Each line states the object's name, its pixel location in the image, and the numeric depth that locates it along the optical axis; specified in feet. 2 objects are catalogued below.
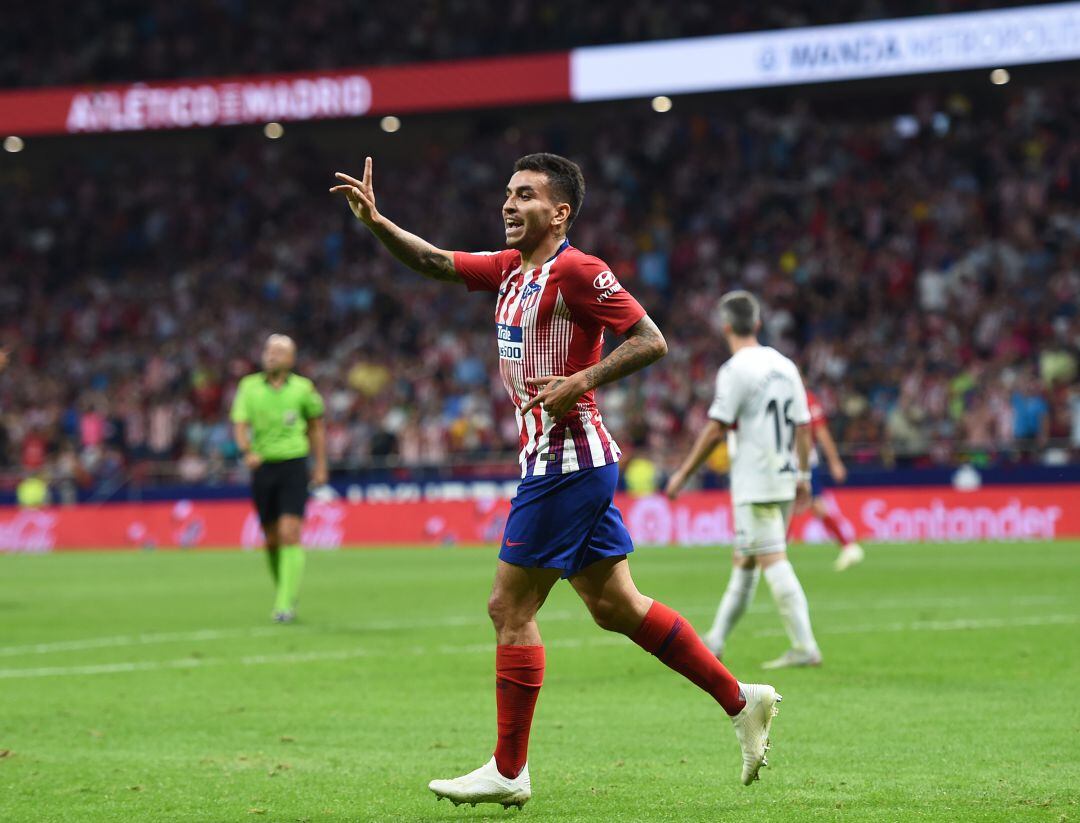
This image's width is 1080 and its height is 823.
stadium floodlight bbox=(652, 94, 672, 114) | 112.78
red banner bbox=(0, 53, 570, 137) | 110.42
